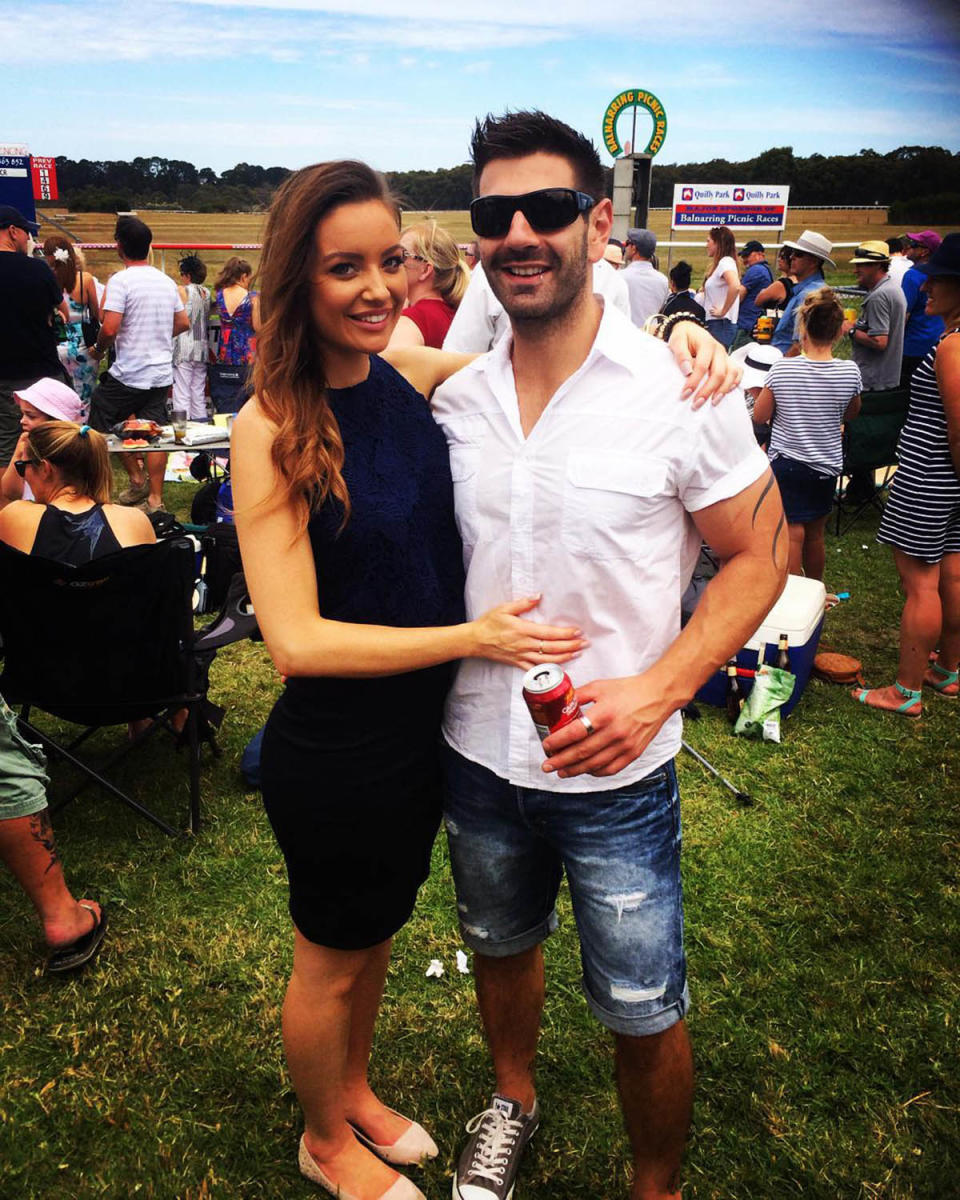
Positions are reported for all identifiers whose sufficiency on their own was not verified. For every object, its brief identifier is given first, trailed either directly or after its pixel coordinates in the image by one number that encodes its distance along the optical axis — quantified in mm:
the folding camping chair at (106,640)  3170
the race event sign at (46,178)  19384
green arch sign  15383
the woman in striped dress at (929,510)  4062
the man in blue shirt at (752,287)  12250
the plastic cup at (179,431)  6238
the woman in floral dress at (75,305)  8508
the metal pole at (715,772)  3809
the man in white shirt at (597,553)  1618
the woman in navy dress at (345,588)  1590
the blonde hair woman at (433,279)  4473
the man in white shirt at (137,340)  7270
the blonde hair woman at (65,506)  3477
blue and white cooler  4562
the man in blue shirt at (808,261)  8117
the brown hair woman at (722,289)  10914
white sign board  19438
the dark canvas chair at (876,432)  6859
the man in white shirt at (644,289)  8523
